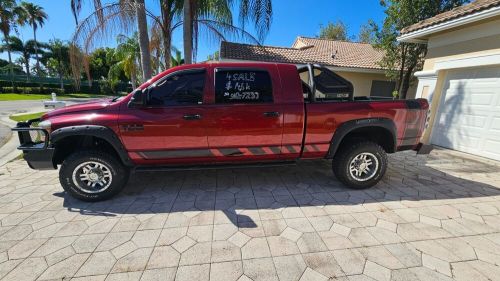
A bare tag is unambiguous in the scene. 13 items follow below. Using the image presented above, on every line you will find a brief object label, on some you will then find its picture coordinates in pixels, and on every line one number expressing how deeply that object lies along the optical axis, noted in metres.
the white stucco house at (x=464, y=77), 5.24
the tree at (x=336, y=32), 29.47
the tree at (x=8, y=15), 25.36
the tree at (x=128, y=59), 20.83
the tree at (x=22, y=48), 36.09
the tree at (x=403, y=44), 8.46
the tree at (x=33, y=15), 29.34
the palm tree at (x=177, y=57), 24.07
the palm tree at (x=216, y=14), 6.88
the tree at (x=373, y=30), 10.02
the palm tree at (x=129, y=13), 5.93
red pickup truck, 3.08
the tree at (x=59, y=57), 36.16
